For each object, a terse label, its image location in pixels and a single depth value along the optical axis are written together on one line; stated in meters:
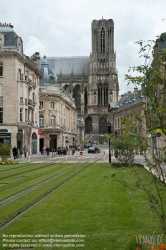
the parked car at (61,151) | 59.03
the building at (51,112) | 74.12
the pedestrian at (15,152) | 42.63
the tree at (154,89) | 6.18
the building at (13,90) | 47.84
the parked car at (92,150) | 71.06
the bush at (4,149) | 33.22
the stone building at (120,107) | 79.01
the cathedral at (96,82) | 139.30
